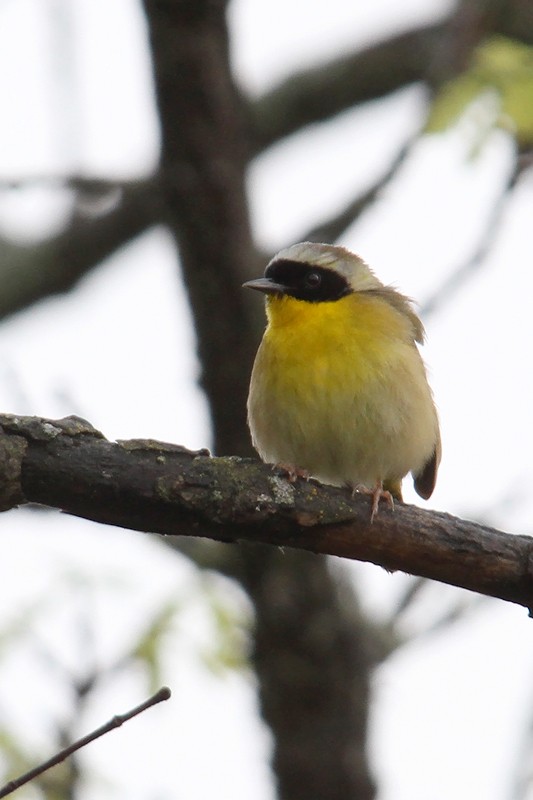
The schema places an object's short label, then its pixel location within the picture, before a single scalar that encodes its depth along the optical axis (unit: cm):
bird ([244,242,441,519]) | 1130
